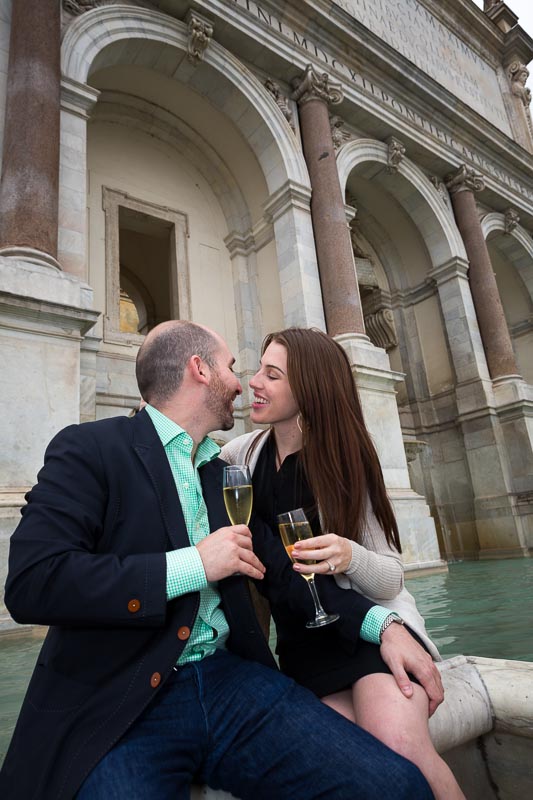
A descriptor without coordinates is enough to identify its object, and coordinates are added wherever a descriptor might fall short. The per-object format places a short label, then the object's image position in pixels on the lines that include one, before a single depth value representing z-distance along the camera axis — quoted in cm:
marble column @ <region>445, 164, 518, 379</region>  1066
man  106
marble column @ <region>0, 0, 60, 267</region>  516
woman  128
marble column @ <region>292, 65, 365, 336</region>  796
